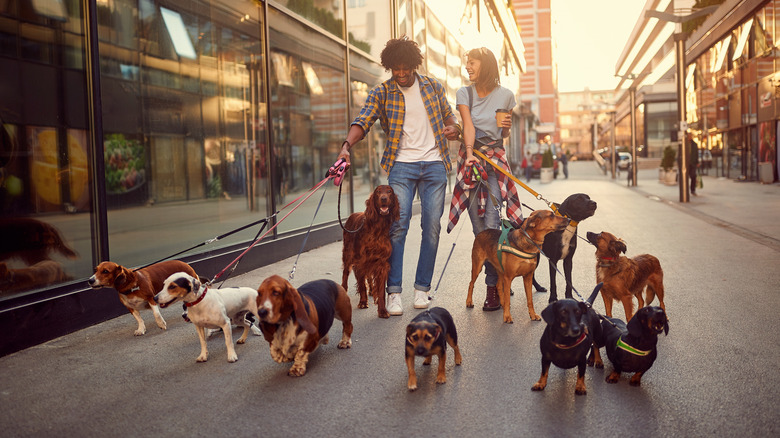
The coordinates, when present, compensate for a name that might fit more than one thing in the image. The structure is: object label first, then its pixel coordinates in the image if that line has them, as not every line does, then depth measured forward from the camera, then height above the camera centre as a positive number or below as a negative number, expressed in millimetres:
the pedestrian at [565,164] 44712 +340
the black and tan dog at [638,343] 3551 -929
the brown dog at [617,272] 4750 -726
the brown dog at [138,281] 4770 -707
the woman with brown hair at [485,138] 5891 +286
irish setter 5484 -523
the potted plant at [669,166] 30391 +15
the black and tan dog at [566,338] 3502 -868
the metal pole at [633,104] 33625 +3271
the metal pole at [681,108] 18469 +1592
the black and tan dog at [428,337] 3592 -859
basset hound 3684 -776
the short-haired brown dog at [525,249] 5184 -592
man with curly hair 5691 +255
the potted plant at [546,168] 39469 +97
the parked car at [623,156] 60359 +1000
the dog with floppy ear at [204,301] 4219 -784
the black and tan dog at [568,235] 5223 -512
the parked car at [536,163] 42312 +430
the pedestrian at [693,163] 20766 +73
